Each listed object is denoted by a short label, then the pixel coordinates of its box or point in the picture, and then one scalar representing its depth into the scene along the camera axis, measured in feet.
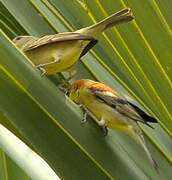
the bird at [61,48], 15.66
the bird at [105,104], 17.02
